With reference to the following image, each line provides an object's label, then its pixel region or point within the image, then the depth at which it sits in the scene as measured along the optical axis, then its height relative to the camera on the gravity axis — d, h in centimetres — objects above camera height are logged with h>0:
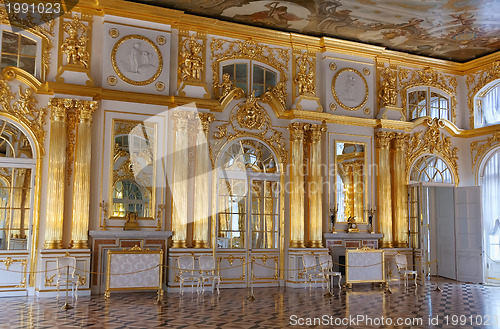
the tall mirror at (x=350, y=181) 1397 +103
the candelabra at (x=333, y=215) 1358 +8
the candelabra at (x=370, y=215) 1405 +9
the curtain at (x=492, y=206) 1501 +39
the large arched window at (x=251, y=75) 1319 +370
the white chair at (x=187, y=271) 1124 -121
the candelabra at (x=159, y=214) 1183 +6
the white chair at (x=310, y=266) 1225 -115
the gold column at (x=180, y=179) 1193 +89
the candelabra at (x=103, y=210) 1132 +14
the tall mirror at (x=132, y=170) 1157 +106
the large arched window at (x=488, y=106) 1540 +345
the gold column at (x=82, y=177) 1100 +85
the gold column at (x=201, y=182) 1216 +84
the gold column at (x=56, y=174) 1084 +90
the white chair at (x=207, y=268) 1139 -114
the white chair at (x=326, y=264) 1223 -111
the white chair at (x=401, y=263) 1314 -115
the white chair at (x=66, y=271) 1030 -112
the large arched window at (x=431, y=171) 1522 +144
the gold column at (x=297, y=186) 1314 +82
